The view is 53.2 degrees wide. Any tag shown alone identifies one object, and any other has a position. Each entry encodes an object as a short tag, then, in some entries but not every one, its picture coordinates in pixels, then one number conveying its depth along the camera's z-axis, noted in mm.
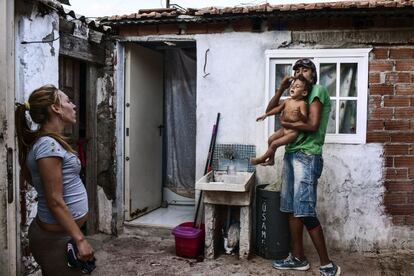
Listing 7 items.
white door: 6133
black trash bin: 5086
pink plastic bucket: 5148
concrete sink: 4809
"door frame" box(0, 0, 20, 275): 3412
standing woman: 2279
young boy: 4484
